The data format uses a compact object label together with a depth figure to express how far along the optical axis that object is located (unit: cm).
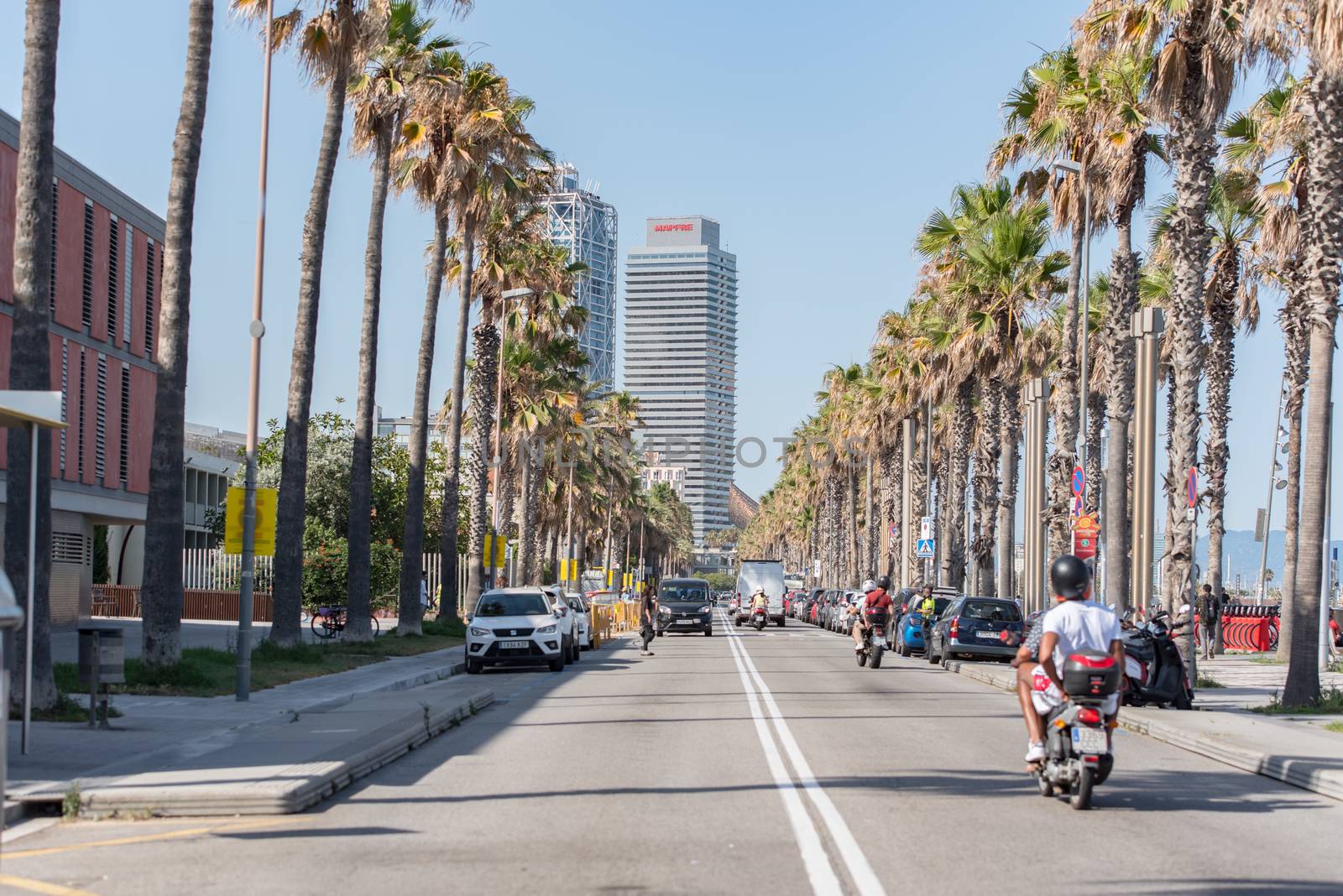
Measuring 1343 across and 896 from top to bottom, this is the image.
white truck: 7231
